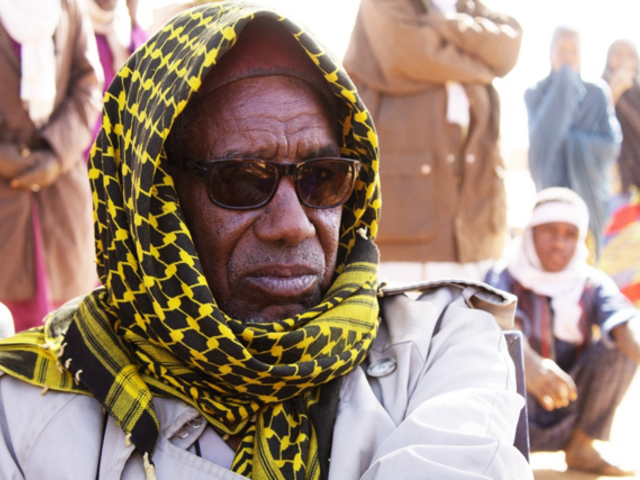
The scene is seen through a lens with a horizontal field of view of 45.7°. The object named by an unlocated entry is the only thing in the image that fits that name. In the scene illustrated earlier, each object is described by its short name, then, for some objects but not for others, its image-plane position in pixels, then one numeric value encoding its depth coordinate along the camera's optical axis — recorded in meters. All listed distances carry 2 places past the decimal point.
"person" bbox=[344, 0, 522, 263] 4.94
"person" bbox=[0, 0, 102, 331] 3.99
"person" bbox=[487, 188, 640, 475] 4.64
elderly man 1.80
